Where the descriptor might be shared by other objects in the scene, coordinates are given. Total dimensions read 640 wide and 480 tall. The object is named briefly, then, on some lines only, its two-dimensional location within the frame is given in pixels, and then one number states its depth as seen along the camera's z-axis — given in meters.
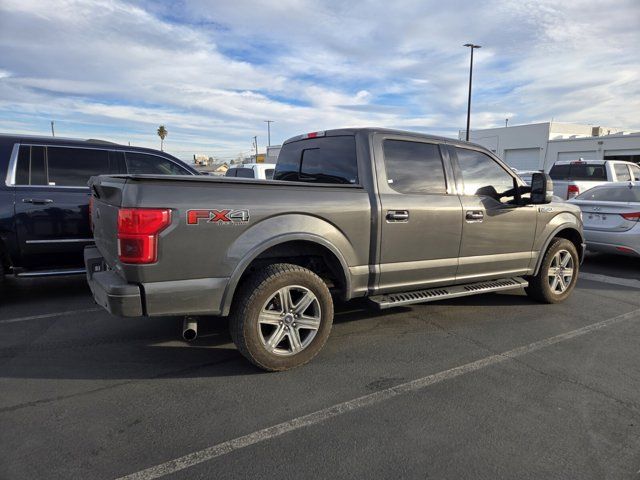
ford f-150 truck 3.08
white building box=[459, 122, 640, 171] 32.00
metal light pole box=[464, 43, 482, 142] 25.82
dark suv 5.11
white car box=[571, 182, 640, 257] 7.45
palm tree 90.54
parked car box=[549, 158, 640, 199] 11.84
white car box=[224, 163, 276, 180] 10.80
